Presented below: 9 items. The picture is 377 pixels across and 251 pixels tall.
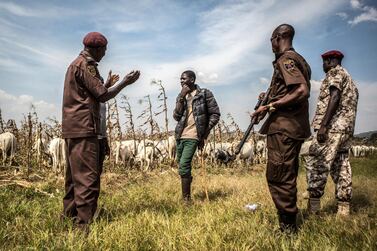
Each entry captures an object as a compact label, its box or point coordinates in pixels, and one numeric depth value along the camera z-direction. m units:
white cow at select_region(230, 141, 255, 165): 23.06
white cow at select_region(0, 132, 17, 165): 14.00
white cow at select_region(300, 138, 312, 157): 28.75
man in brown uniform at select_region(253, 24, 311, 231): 3.46
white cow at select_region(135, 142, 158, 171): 16.79
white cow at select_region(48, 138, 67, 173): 12.33
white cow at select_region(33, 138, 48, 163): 12.56
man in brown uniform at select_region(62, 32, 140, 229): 3.75
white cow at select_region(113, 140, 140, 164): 17.44
